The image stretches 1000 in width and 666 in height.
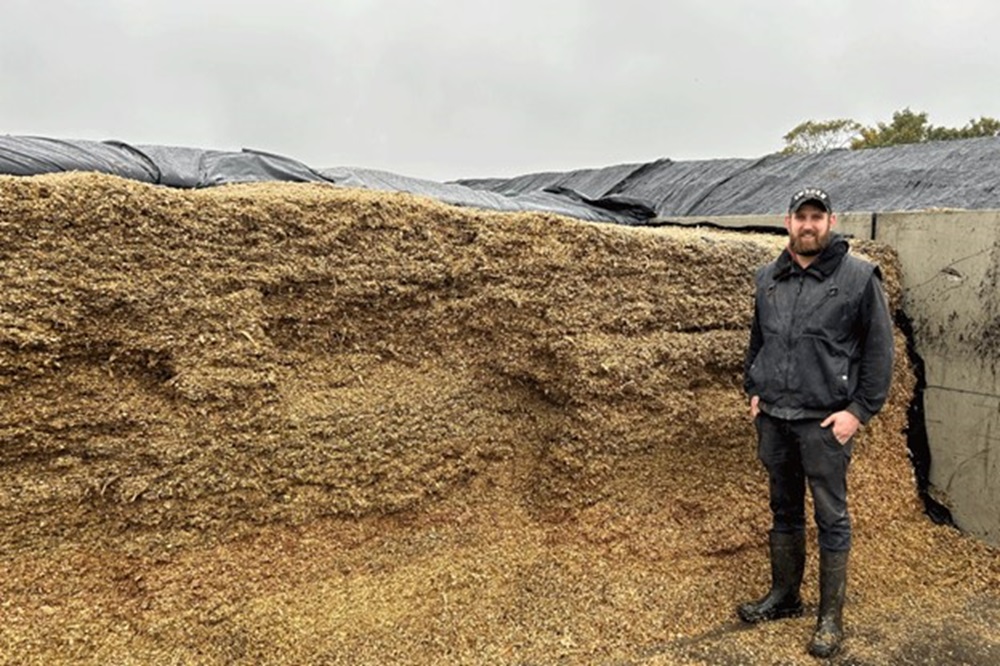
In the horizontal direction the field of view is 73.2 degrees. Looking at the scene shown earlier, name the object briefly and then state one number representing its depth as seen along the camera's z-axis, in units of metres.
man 2.35
